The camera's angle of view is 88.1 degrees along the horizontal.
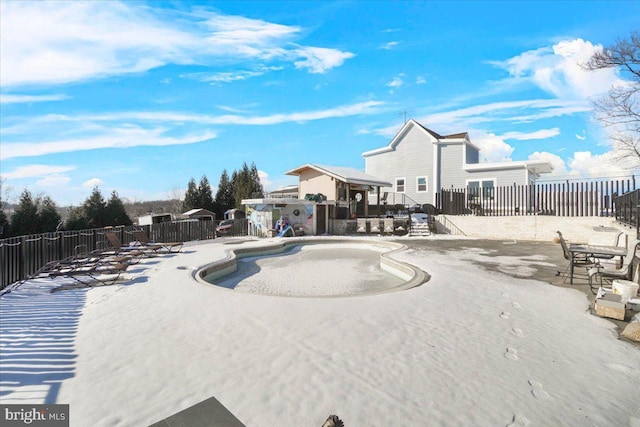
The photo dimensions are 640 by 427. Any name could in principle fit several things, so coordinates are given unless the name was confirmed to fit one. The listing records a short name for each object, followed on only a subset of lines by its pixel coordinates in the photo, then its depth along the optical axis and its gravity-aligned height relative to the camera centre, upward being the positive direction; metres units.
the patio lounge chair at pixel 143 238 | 14.51 -1.10
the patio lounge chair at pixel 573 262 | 7.27 -1.29
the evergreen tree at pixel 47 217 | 23.06 -0.08
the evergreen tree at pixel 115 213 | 27.45 +0.15
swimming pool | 8.88 -2.04
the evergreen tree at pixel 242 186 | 42.66 +3.56
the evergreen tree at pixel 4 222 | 21.28 -0.35
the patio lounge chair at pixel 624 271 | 6.54 -1.32
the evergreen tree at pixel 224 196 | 45.34 +2.34
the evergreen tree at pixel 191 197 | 43.19 +2.16
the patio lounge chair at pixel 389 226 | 20.78 -1.00
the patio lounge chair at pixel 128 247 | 12.19 -1.24
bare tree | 12.88 +5.94
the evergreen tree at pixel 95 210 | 26.75 +0.42
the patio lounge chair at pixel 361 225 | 21.76 -0.96
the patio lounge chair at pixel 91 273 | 8.33 -1.52
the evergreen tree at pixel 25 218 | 22.50 -0.11
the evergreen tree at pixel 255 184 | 43.39 +3.82
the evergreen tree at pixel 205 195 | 43.41 +2.42
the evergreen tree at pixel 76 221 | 24.61 -0.42
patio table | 6.69 -0.91
